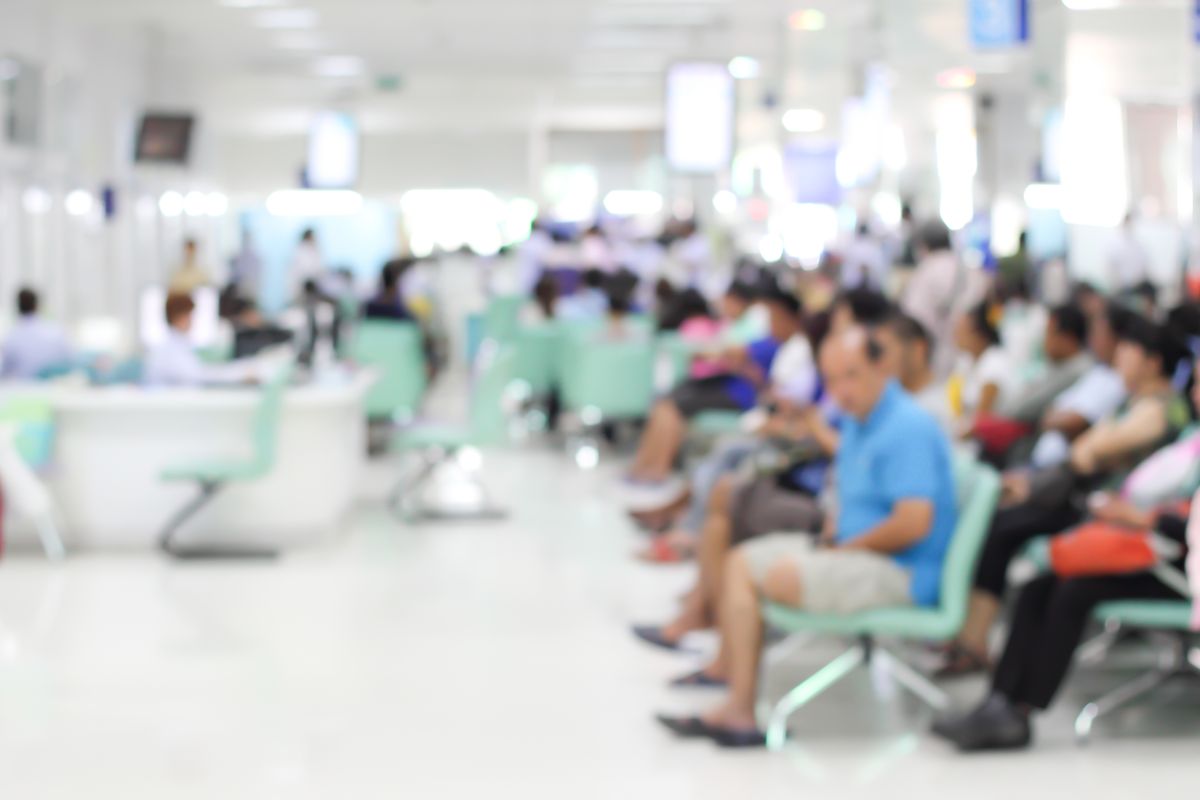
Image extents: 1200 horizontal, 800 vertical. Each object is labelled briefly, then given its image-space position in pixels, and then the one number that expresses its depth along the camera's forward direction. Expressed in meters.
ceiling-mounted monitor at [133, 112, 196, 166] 18.78
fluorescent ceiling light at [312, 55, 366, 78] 22.12
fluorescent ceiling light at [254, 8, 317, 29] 17.39
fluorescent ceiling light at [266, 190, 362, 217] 30.53
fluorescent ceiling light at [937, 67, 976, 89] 11.19
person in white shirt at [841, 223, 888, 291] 14.72
